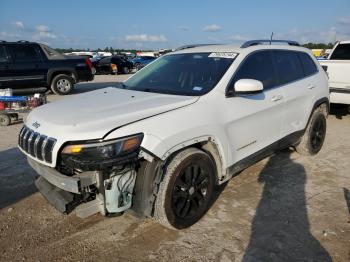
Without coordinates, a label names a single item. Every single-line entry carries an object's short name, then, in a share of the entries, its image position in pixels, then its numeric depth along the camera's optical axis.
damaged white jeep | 2.92
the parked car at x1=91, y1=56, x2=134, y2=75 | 27.36
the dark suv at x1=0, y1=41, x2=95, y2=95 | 11.73
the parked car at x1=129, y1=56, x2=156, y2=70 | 31.86
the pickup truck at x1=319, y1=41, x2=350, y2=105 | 7.89
